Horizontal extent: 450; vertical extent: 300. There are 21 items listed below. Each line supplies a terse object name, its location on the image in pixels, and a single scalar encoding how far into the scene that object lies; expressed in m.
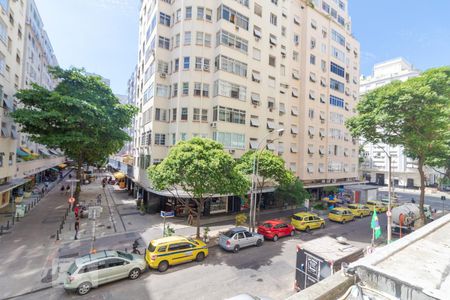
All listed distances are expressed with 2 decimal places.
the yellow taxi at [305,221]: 22.16
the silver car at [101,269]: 10.98
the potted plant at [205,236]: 18.07
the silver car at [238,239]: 16.45
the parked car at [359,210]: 29.11
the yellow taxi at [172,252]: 13.38
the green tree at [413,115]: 19.45
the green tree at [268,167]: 22.17
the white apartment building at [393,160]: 68.38
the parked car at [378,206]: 32.62
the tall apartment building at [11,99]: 20.38
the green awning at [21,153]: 27.84
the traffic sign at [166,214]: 16.58
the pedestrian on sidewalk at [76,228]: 18.10
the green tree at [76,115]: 20.44
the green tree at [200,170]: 15.87
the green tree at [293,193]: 26.59
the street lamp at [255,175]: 19.53
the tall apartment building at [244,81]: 25.86
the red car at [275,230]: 19.22
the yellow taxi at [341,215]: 26.27
